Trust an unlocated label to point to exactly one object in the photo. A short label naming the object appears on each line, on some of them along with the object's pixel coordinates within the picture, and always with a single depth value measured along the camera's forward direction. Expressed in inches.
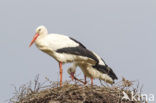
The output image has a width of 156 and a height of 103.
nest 682.8
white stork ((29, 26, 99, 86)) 762.2
